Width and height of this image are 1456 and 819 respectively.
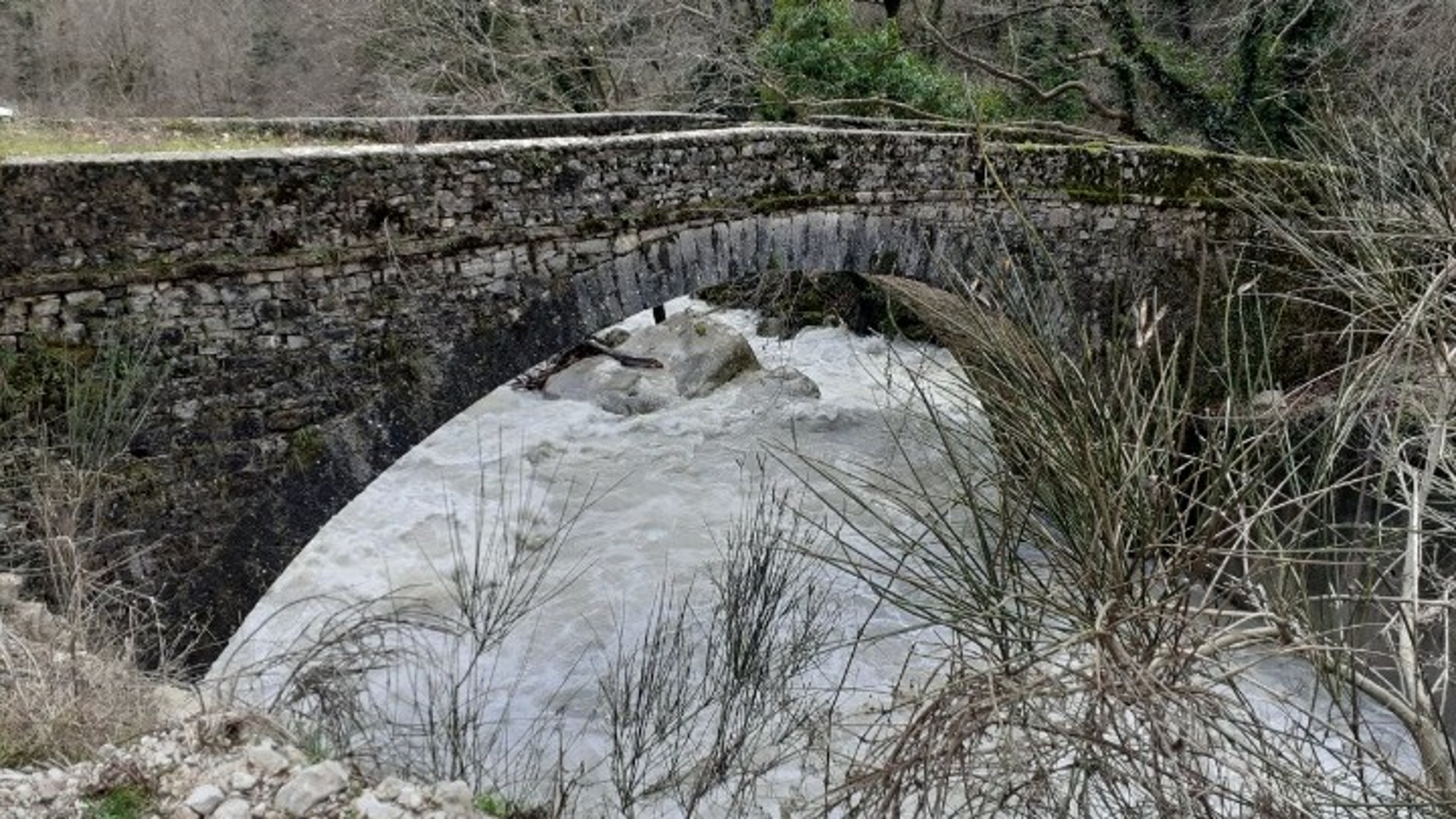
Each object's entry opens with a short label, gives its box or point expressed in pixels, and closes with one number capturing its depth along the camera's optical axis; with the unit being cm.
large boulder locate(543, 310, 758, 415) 1215
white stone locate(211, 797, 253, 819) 341
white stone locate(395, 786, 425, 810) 363
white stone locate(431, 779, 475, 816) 373
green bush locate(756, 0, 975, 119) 1371
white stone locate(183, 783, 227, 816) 344
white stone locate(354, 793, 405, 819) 353
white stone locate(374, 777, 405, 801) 366
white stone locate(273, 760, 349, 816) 349
